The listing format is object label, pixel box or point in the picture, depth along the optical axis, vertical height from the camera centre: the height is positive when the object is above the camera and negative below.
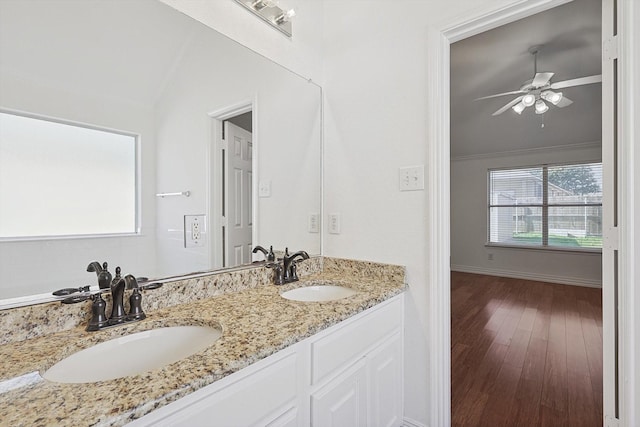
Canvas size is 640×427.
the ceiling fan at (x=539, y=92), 2.79 +1.17
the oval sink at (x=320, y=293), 1.56 -0.44
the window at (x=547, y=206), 4.79 +0.04
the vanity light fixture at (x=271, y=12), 1.48 +1.01
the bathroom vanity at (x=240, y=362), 0.61 -0.38
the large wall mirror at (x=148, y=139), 0.91 +0.31
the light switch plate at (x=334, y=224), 1.87 -0.09
